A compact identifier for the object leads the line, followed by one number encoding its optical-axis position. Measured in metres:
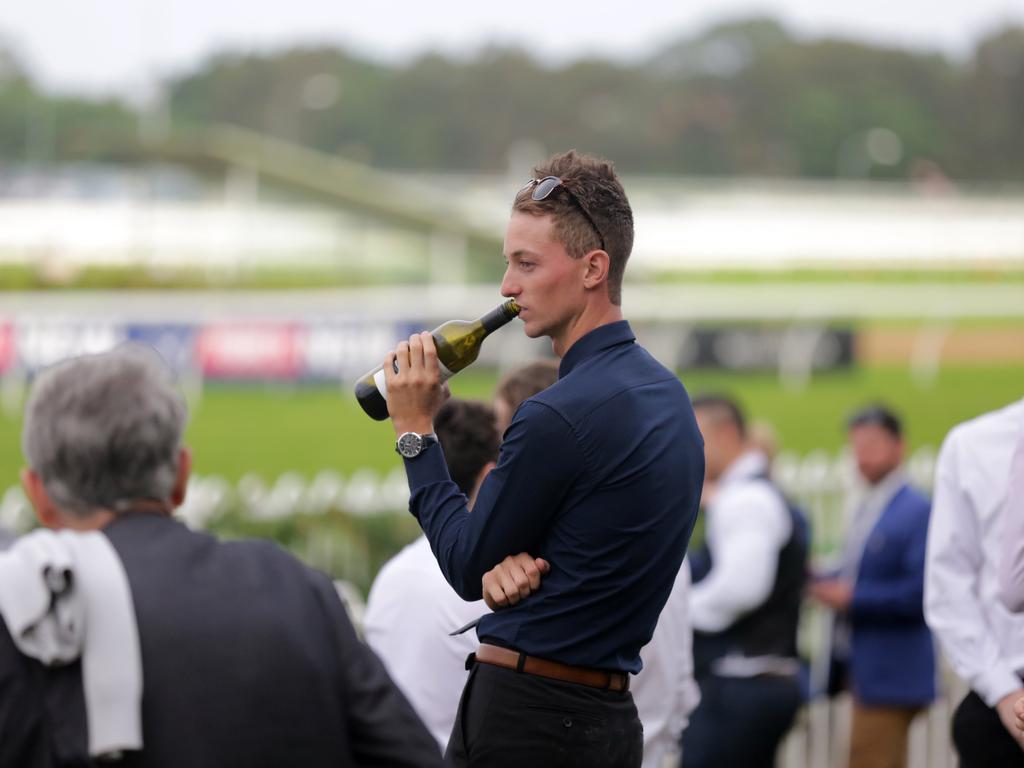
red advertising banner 36.72
